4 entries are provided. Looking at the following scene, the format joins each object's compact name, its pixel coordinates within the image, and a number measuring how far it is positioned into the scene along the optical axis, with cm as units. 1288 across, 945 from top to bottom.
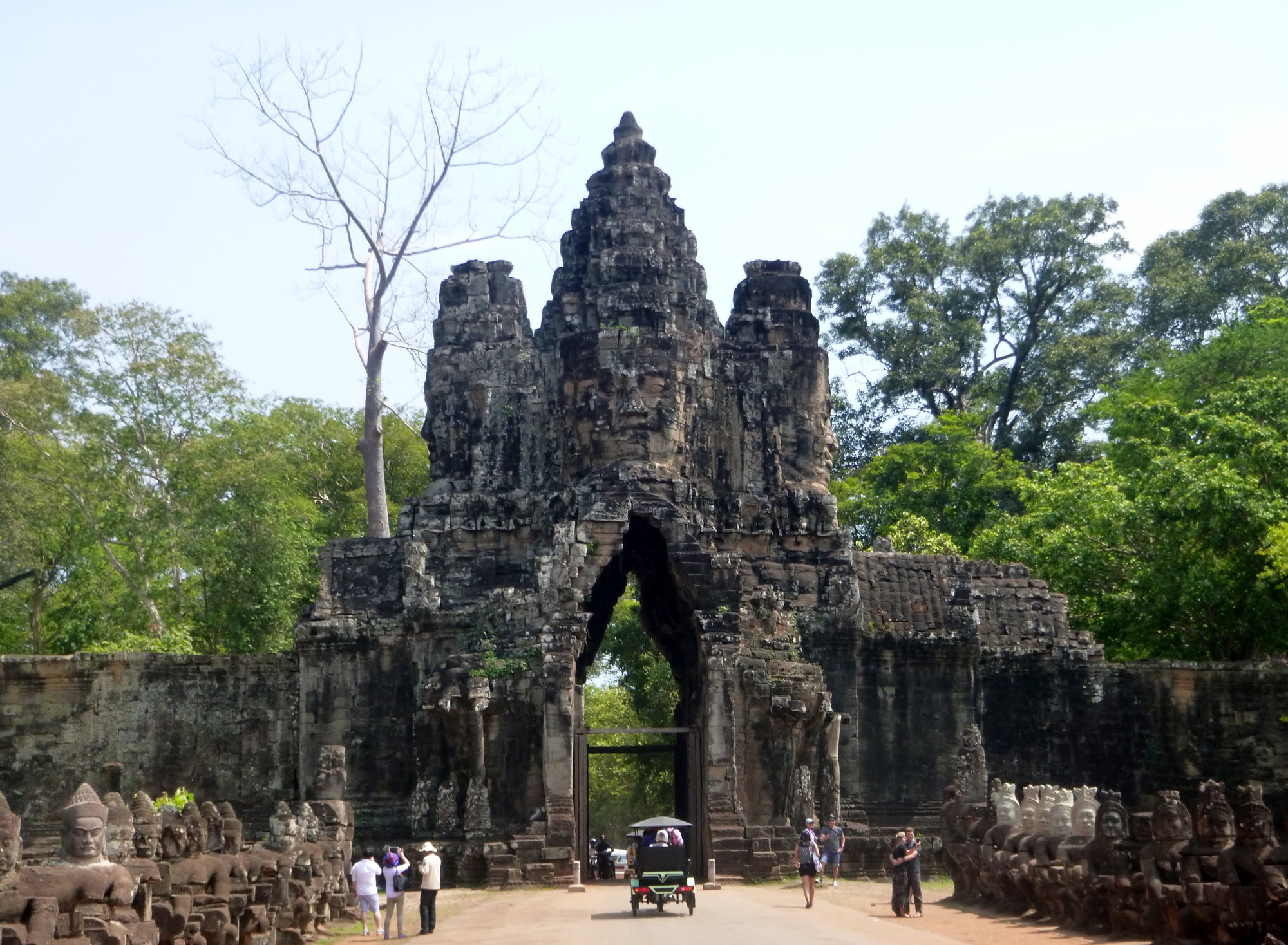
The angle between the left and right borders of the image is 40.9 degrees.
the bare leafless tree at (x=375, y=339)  3644
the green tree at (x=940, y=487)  4397
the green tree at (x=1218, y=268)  4762
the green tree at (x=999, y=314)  4972
